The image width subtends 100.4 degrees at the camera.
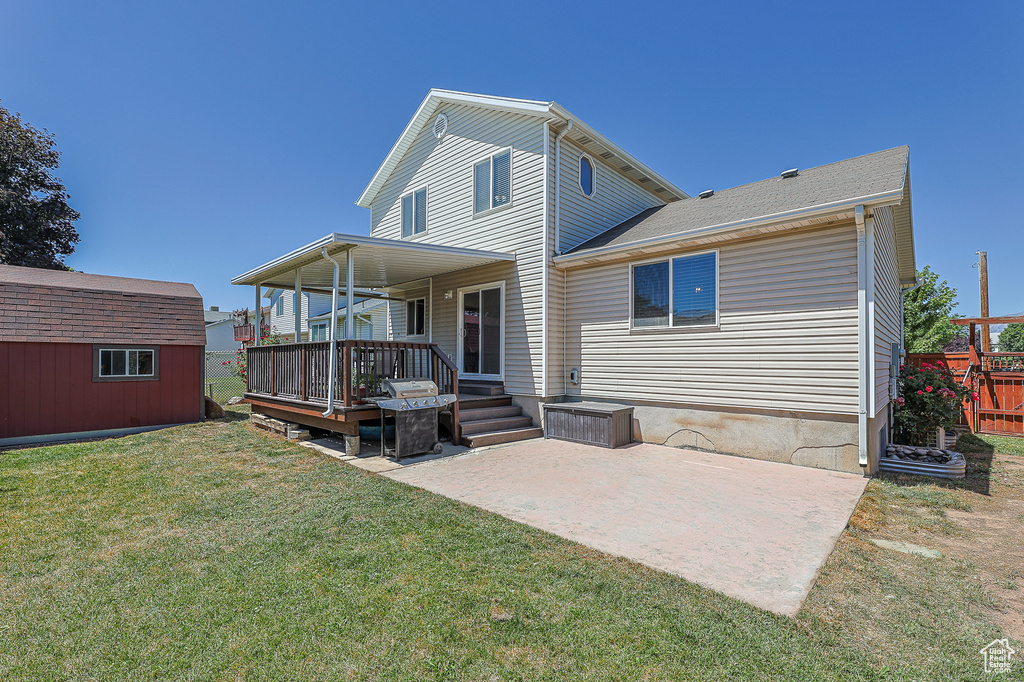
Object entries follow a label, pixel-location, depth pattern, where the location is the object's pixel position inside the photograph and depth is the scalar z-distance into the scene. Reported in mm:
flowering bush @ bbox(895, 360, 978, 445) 6840
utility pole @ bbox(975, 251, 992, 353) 13991
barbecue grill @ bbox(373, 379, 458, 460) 6332
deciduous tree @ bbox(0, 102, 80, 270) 16250
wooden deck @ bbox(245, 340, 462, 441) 6586
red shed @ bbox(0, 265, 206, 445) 8000
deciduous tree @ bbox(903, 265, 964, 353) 19172
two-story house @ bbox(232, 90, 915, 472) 5840
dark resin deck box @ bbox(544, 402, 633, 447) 7254
